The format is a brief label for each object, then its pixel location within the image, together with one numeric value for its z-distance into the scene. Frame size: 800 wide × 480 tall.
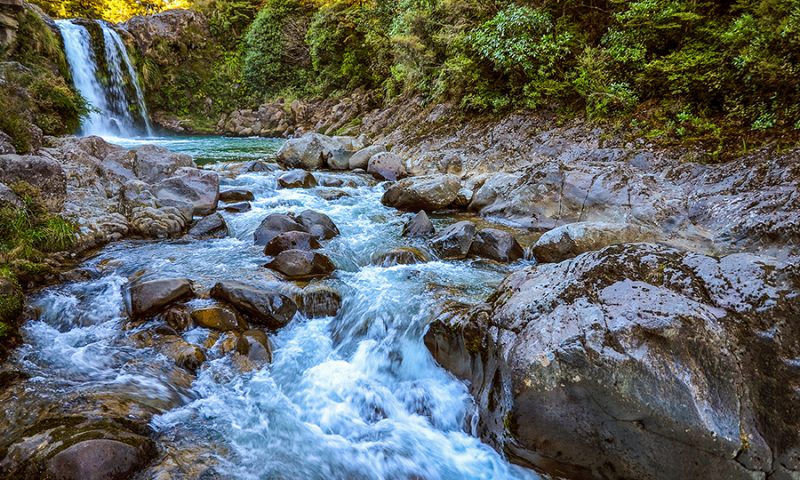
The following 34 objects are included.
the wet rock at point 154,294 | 4.48
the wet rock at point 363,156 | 12.00
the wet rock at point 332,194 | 9.43
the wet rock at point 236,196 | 8.80
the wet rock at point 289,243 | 6.23
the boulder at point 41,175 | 5.88
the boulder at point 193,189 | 7.66
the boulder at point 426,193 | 8.50
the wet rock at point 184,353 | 3.92
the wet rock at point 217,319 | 4.37
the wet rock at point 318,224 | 7.08
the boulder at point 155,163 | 8.55
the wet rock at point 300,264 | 5.60
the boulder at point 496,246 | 6.13
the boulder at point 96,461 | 2.48
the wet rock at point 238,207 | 8.35
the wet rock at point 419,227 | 7.11
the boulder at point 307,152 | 12.31
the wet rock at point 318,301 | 4.93
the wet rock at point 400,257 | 6.04
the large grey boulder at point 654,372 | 2.40
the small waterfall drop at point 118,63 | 19.12
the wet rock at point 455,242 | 6.31
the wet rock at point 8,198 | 5.34
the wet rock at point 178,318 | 4.34
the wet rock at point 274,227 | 6.76
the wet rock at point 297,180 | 10.09
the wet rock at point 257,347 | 4.15
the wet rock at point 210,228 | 7.02
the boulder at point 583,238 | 5.64
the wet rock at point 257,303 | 4.64
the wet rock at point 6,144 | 6.34
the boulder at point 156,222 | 6.75
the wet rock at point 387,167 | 11.09
